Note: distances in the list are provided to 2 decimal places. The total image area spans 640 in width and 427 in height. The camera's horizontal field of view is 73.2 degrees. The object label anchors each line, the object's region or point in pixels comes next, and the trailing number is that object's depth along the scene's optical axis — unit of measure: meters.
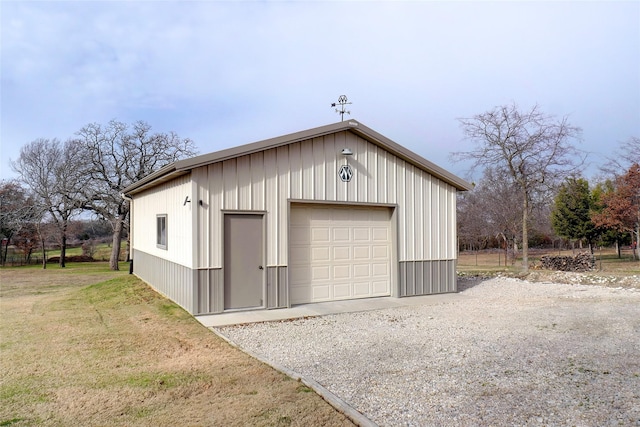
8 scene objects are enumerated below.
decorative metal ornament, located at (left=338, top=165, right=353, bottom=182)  9.58
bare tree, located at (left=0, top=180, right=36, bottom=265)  24.31
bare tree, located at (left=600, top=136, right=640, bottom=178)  22.88
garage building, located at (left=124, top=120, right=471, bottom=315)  8.19
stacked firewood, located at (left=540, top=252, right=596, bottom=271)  18.81
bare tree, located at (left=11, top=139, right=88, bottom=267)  23.94
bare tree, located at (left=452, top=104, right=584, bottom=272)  18.78
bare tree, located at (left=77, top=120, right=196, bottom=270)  23.94
